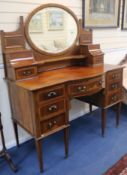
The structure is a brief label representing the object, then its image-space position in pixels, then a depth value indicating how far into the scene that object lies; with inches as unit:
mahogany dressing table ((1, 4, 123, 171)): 51.2
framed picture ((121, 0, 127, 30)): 90.9
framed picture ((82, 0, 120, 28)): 74.8
